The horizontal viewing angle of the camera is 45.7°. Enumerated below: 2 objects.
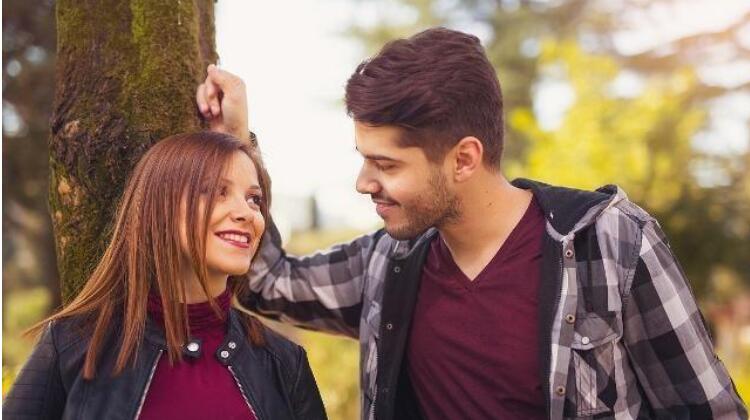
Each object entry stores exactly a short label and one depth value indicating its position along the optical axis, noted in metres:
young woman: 2.07
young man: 2.42
